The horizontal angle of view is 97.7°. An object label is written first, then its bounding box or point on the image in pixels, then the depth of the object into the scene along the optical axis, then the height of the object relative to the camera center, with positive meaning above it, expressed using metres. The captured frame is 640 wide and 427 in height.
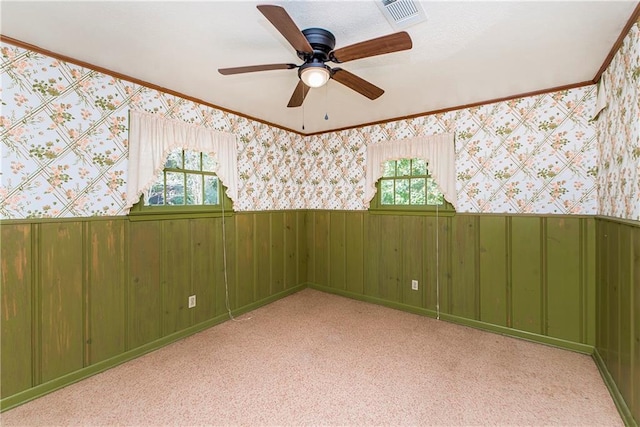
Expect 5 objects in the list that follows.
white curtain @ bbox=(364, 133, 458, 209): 3.13 +0.70
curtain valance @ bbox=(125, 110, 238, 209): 2.43 +0.69
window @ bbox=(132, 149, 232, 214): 2.65 +0.27
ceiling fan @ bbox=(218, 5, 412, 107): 1.39 +0.92
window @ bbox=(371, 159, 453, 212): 3.31 +0.30
